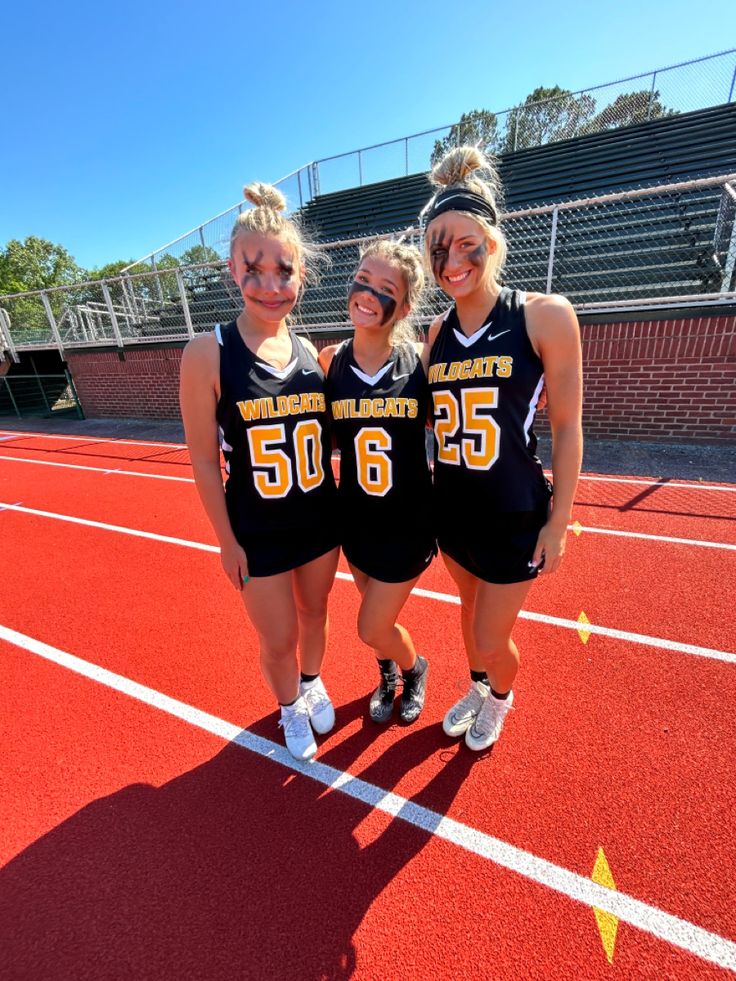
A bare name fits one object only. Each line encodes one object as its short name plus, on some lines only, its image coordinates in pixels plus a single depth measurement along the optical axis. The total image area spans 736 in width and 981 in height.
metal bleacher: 7.87
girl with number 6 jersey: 1.81
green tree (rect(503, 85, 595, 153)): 13.07
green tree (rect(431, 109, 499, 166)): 13.46
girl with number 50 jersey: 1.73
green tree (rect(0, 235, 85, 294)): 48.81
